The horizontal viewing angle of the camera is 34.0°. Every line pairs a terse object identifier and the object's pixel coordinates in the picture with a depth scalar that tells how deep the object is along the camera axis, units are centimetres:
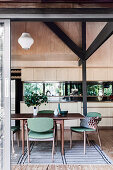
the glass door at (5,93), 222
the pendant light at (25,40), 412
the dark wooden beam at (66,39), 538
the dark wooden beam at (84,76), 542
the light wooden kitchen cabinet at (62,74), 749
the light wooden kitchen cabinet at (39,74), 743
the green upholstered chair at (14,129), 404
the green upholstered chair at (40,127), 339
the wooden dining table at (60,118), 381
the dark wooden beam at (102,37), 298
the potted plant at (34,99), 423
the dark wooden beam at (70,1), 224
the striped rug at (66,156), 347
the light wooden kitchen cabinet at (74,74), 749
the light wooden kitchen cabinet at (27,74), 737
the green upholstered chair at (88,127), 402
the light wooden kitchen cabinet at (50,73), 749
